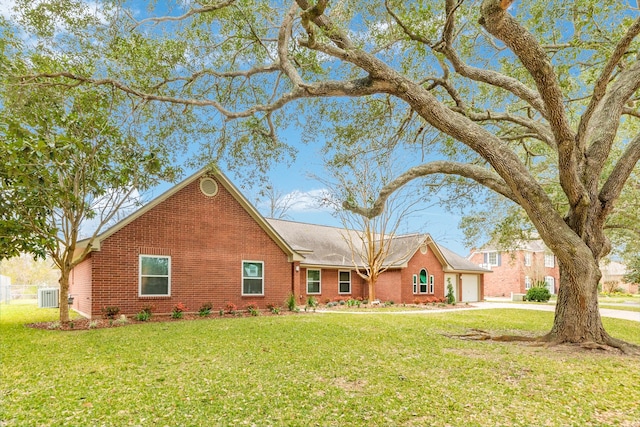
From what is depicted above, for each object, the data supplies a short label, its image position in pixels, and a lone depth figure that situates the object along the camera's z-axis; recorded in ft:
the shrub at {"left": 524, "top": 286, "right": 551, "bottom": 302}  100.58
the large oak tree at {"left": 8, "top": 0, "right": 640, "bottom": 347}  26.58
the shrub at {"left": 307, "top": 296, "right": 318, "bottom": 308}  61.77
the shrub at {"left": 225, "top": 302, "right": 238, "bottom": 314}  51.60
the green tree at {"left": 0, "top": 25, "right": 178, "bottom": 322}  27.04
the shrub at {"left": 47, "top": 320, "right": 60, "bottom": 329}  39.34
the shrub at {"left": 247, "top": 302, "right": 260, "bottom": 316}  51.41
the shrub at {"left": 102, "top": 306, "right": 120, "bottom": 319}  43.14
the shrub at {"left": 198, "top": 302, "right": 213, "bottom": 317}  48.75
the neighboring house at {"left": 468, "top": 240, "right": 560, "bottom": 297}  121.70
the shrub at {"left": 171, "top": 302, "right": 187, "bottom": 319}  46.43
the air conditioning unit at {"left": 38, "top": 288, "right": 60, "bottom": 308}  66.54
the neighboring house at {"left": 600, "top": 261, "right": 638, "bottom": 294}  149.10
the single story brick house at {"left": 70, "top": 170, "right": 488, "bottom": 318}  44.83
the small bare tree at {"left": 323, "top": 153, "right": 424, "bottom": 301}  66.80
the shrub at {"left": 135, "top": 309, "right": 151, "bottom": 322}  44.06
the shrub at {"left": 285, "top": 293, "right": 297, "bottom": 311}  57.47
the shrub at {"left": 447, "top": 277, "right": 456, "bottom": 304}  83.20
